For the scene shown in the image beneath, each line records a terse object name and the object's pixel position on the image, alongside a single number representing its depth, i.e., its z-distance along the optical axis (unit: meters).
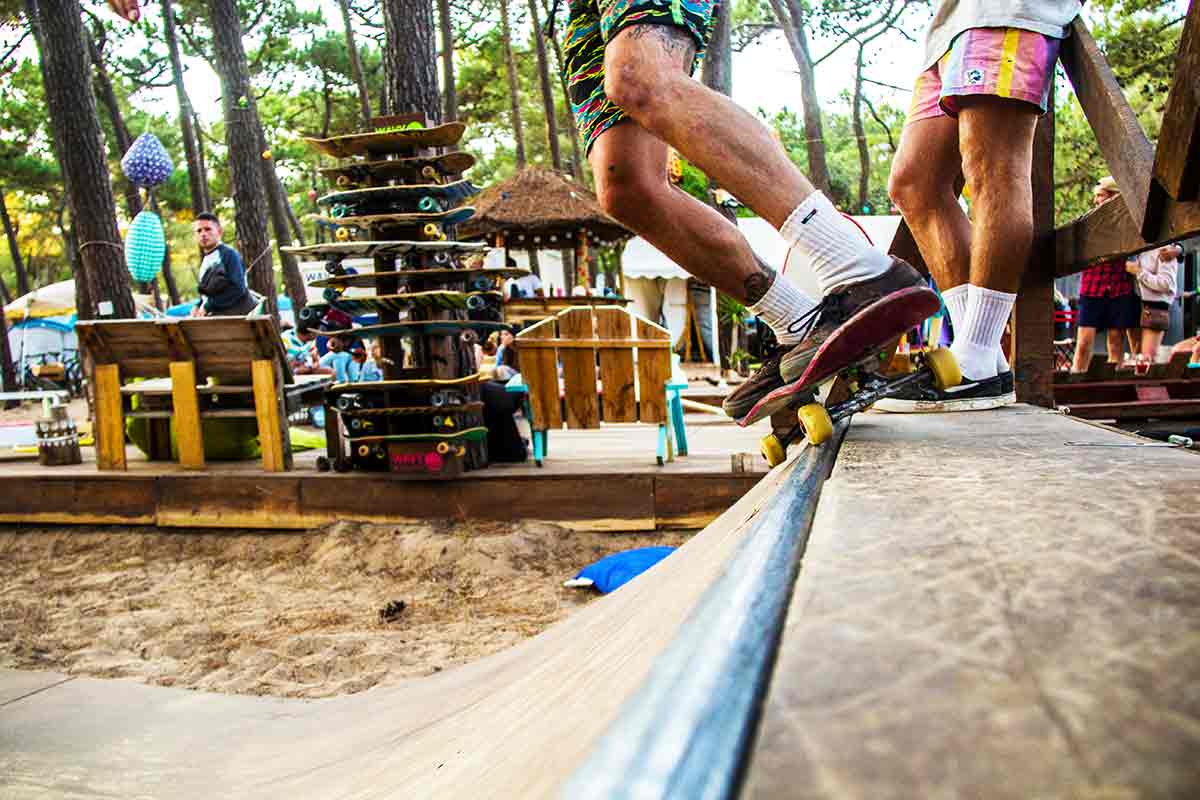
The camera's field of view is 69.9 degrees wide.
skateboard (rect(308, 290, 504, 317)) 4.94
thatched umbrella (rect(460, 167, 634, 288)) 18.00
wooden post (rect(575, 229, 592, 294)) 19.02
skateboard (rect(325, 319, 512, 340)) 4.95
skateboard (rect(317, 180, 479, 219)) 5.03
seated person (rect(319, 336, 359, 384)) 9.72
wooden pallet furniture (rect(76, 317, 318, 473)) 5.39
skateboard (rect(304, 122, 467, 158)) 5.03
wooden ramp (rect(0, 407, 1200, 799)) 0.39
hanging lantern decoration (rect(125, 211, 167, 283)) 11.73
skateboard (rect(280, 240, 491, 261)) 4.89
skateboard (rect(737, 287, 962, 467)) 1.83
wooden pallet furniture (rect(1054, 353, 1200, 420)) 4.64
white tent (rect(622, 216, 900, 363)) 15.16
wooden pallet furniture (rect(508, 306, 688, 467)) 5.16
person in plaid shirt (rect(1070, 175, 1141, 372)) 7.42
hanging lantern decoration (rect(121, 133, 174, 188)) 13.44
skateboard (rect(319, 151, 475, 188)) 5.12
